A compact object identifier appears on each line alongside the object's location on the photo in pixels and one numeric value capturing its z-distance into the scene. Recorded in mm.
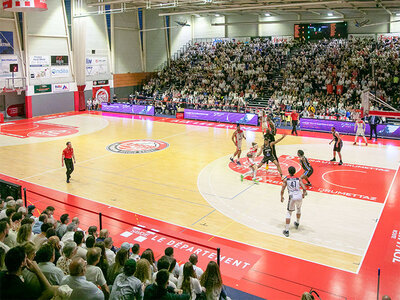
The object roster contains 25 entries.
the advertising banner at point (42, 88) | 32594
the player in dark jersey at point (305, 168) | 13727
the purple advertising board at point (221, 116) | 28406
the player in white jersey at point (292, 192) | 10352
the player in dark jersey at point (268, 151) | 14758
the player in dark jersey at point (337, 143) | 16844
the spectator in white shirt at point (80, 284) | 4656
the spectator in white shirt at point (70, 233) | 7585
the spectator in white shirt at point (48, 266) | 4996
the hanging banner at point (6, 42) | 29297
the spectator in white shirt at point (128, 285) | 4957
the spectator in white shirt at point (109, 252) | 6574
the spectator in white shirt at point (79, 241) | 6414
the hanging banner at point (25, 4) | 23373
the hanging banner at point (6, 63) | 29495
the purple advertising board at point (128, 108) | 33594
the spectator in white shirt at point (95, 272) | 5324
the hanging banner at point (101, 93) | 37531
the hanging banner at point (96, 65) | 36219
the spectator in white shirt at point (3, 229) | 6152
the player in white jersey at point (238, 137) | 16991
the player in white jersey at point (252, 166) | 15158
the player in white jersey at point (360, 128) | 21188
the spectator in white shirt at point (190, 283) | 5340
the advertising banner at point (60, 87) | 33981
